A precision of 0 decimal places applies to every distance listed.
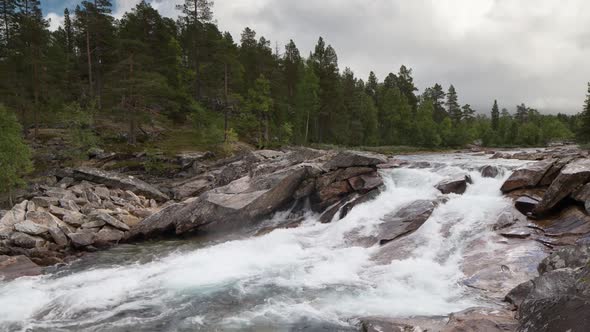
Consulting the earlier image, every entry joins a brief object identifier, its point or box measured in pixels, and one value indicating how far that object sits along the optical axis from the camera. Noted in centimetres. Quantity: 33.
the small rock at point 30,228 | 1756
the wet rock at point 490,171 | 2075
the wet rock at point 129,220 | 2142
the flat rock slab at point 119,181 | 2689
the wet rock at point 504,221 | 1489
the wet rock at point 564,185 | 1448
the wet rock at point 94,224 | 1972
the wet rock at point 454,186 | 1964
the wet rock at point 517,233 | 1374
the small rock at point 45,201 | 2097
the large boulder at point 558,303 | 593
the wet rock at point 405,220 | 1612
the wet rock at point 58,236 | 1798
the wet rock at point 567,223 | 1303
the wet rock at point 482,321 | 768
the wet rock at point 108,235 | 1903
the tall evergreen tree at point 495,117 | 10680
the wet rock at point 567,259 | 921
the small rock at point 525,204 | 1568
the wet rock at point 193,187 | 2783
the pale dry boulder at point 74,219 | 1986
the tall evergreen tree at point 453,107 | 10352
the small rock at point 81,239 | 1825
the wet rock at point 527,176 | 1759
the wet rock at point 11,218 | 1736
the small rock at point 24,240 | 1694
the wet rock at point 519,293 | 924
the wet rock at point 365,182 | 2159
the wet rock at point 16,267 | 1413
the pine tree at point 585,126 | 5178
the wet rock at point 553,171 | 1709
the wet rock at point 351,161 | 2242
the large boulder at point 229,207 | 2059
